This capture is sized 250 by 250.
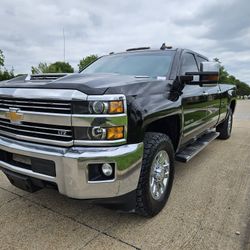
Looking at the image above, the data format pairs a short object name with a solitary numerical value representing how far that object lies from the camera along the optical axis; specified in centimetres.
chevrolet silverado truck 232
